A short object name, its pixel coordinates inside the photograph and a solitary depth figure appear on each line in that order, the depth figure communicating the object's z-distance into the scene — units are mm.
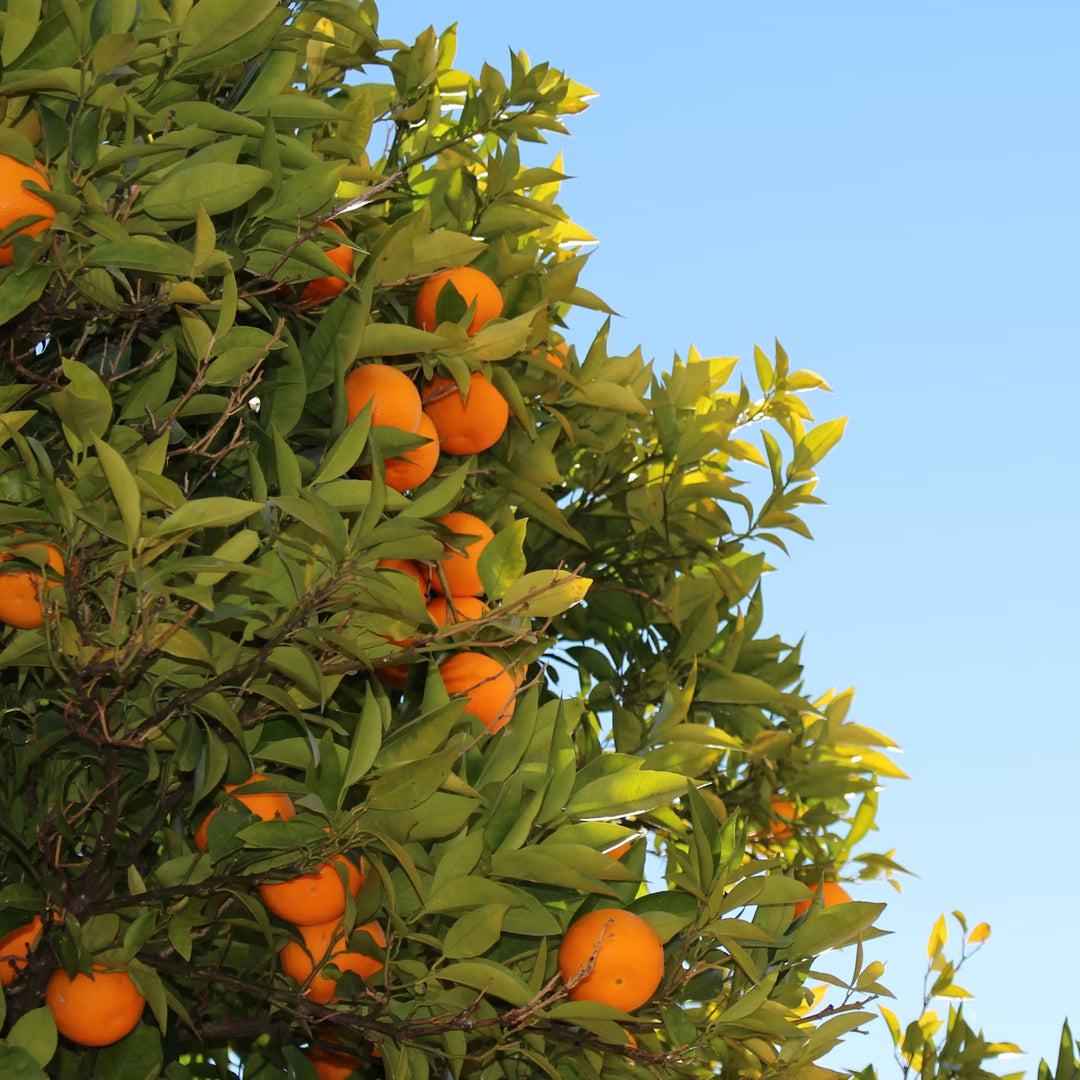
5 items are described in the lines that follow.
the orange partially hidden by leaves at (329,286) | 3285
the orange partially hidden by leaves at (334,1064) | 3307
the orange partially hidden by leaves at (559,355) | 3424
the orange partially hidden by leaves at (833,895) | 3645
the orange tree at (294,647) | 3019
